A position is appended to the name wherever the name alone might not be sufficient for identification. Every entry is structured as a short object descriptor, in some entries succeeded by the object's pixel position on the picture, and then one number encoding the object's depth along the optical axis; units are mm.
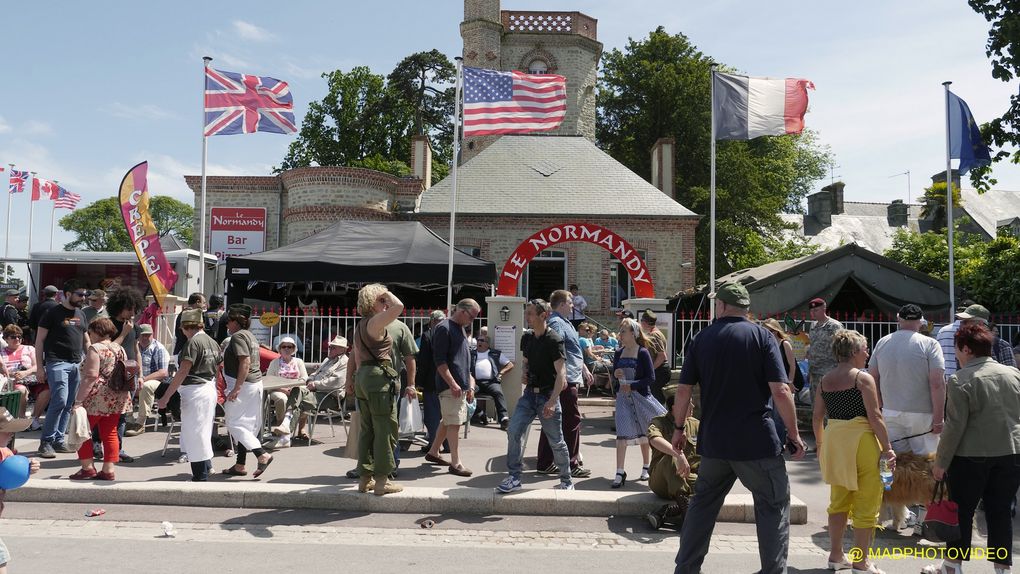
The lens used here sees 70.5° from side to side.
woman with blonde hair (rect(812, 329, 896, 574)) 4746
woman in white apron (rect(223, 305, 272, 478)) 6934
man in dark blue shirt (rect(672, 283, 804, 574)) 4051
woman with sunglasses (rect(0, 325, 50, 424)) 8984
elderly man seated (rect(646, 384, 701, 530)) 5754
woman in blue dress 7027
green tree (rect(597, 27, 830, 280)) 32156
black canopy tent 13125
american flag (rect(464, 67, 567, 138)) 12992
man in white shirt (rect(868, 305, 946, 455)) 5703
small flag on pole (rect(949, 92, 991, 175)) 14594
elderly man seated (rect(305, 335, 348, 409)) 9133
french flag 13453
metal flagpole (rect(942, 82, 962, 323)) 14479
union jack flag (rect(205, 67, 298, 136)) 15953
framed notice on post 11320
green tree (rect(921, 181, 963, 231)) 30711
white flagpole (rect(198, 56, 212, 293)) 15955
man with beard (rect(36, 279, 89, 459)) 7930
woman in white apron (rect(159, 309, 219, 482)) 6625
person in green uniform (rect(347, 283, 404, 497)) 6031
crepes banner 14078
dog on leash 5414
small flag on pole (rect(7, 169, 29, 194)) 31573
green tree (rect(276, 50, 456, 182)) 41938
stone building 24062
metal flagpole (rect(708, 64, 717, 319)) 13596
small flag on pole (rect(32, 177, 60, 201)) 31312
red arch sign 13547
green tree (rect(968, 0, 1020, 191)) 15039
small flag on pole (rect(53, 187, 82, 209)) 31344
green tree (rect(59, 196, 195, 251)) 65875
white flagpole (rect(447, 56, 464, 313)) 12918
